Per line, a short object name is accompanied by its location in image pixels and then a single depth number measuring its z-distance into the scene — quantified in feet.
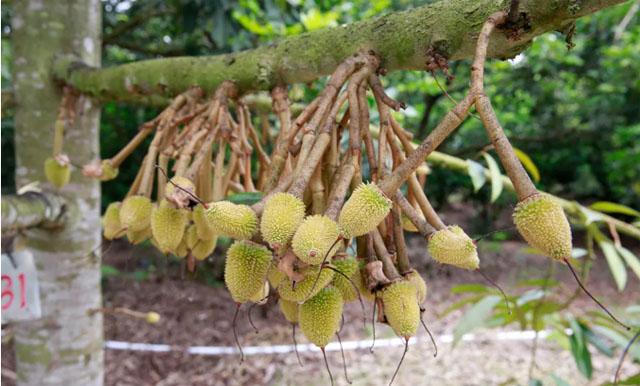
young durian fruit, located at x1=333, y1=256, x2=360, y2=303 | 1.56
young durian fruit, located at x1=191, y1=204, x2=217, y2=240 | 2.04
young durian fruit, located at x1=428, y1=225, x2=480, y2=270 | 1.44
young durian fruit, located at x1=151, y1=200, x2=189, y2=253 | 1.99
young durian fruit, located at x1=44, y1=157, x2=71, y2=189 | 3.04
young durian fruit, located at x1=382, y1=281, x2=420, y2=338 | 1.51
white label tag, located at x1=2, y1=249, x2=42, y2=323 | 3.30
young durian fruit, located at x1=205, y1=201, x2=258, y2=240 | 1.45
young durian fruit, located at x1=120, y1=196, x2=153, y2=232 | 2.18
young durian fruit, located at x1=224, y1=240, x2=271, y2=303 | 1.47
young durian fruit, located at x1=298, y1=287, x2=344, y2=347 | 1.54
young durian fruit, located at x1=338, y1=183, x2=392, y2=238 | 1.36
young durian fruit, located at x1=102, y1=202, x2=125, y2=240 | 2.41
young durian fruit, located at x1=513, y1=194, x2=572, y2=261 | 1.30
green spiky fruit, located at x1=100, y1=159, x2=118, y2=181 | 2.65
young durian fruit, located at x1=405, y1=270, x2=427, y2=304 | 1.60
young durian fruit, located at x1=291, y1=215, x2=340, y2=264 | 1.30
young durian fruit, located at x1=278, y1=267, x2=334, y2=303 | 1.44
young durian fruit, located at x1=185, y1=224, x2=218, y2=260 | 2.17
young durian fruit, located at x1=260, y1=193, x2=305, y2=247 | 1.38
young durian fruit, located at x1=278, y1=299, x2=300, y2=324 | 1.74
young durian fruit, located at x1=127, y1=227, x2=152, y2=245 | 2.32
